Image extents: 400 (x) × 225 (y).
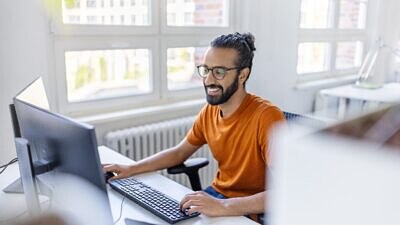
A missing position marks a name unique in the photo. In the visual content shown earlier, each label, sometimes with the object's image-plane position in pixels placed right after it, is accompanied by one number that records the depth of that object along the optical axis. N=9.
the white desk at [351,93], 3.42
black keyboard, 1.28
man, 1.57
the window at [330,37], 3.92
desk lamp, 3.91
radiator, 2.33
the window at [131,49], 2.26
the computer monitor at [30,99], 1.26
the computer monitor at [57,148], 0.93
